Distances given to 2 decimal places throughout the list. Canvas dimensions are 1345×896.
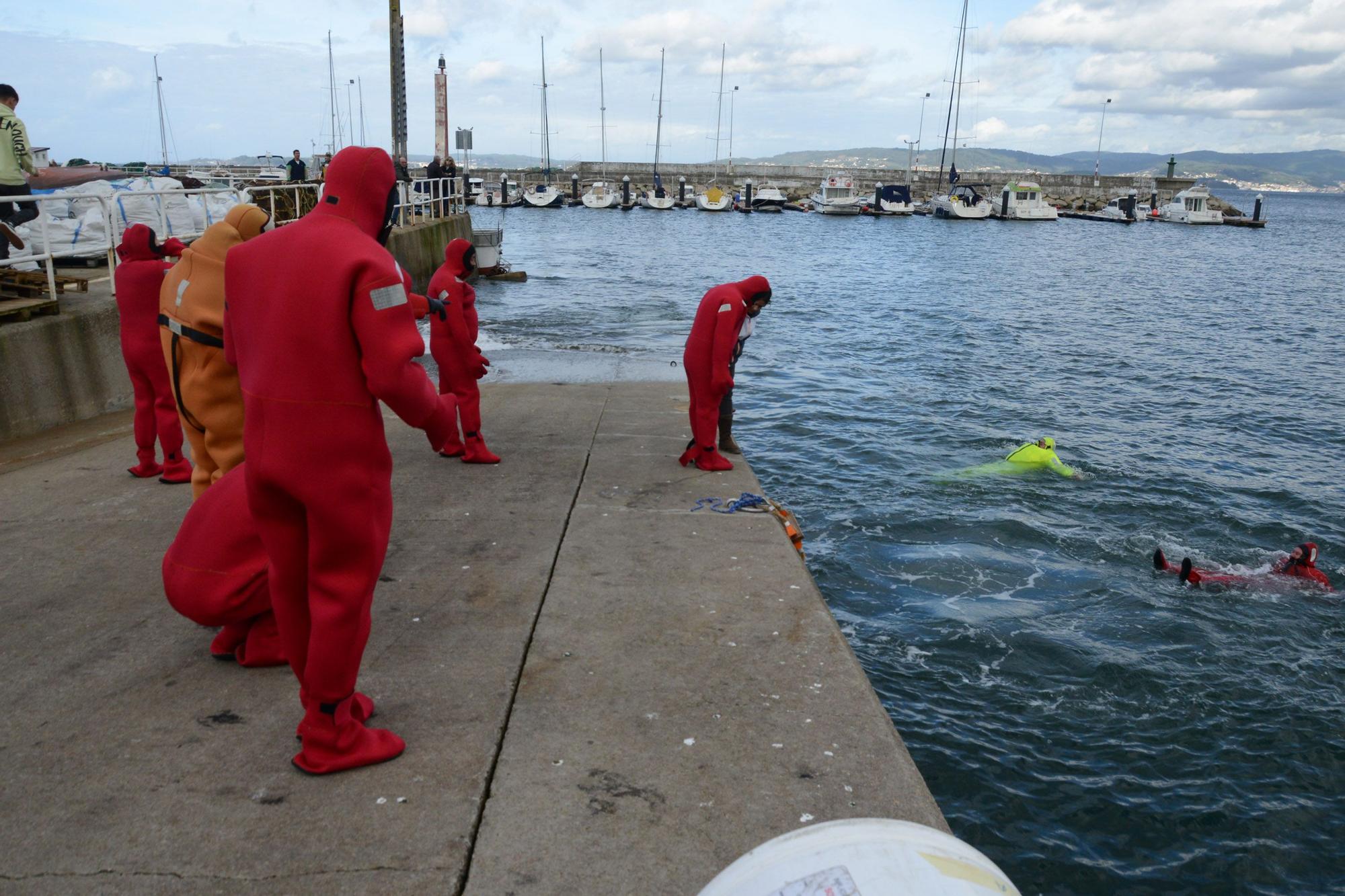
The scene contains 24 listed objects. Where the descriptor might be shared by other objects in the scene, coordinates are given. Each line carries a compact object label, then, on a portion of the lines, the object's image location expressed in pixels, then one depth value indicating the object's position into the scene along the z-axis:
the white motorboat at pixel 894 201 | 83.12
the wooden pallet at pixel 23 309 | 8.74
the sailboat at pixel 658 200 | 85.12
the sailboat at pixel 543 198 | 84.75
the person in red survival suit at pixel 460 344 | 7.49
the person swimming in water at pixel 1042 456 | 11.91
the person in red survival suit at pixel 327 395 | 2.90
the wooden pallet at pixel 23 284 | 9.32
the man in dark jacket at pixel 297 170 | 24.38
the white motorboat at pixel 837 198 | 80.81
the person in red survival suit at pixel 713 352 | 7.44
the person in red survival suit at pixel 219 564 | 3.96
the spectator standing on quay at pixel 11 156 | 9.21
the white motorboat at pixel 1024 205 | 81.38
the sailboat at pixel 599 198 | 83.75
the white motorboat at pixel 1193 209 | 84.75
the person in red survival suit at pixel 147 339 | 6.49
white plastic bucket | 1.70
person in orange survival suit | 4.73
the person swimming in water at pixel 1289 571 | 8.45
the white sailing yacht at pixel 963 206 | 80.56
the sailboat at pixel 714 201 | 82.81
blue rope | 6.57
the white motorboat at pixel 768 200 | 85.50
